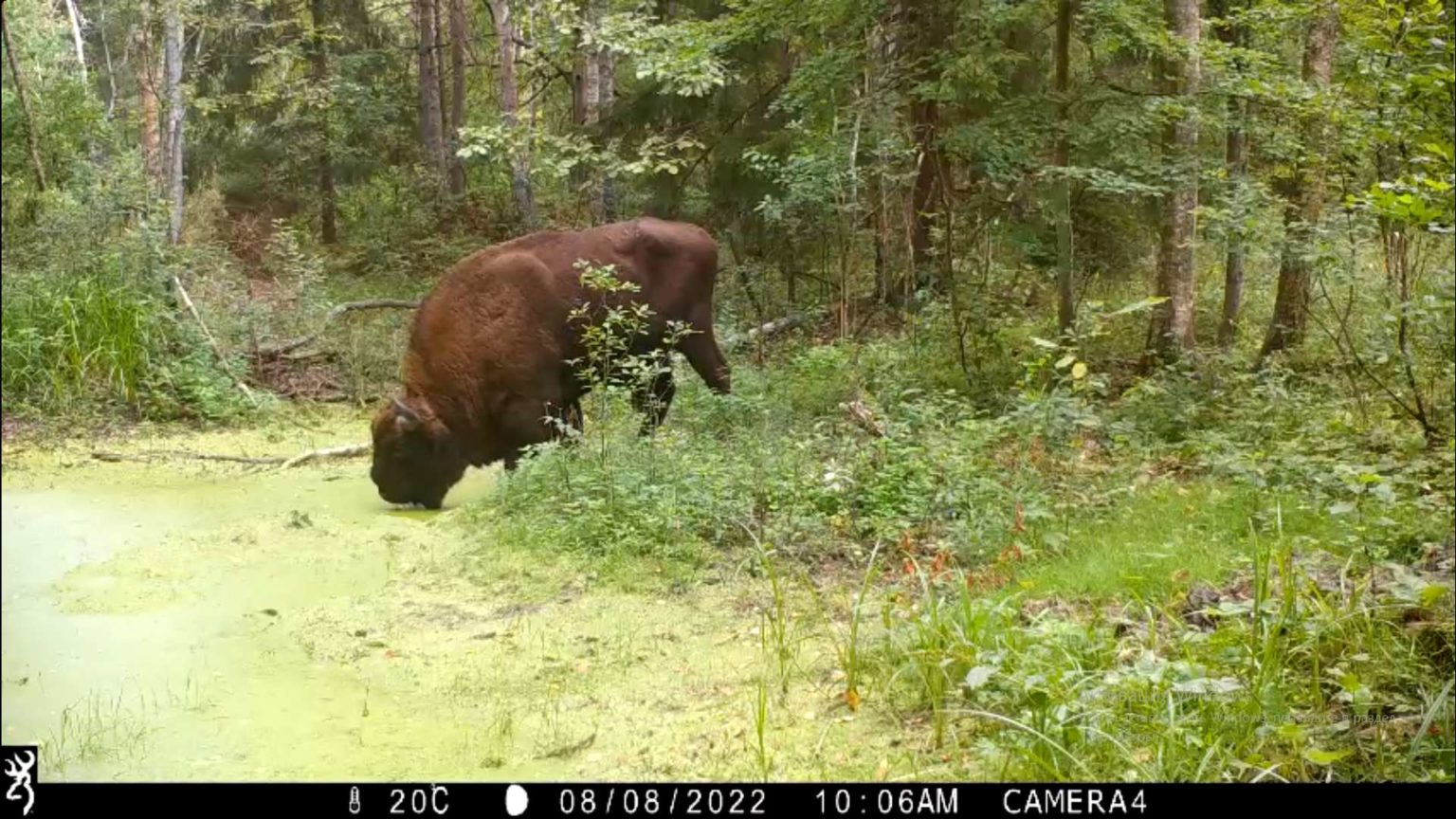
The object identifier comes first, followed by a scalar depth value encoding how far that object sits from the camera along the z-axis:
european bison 7.89
